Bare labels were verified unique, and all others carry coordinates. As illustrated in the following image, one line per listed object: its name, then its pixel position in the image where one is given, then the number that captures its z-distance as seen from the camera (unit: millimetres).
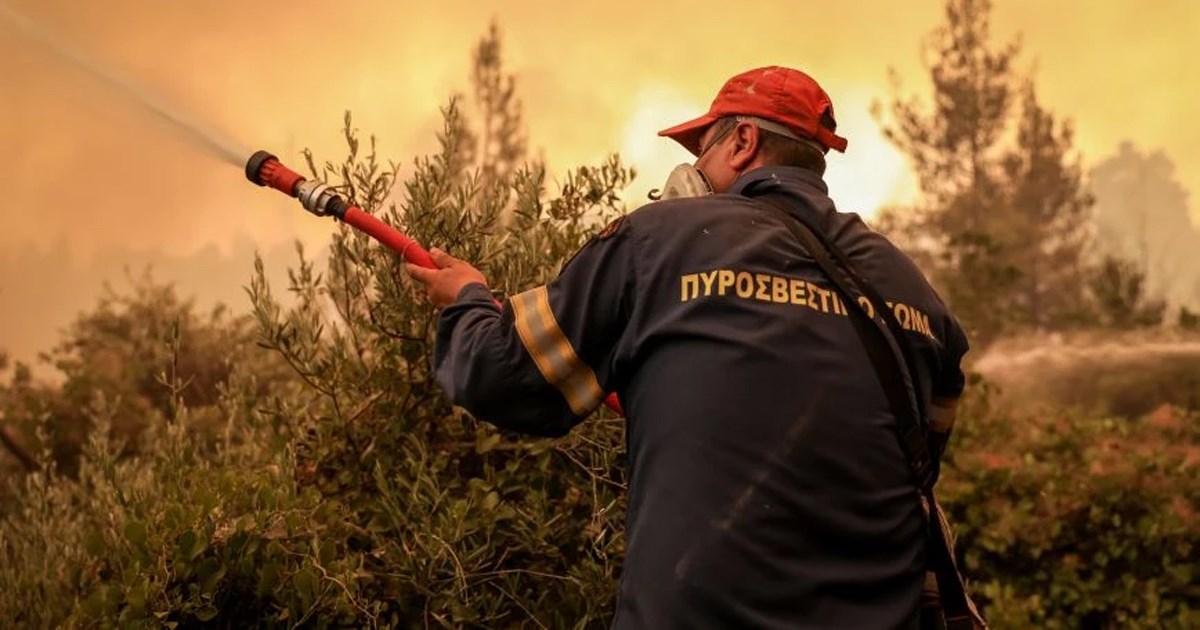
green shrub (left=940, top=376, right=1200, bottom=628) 5828
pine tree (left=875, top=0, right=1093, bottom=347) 22797
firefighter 2250
